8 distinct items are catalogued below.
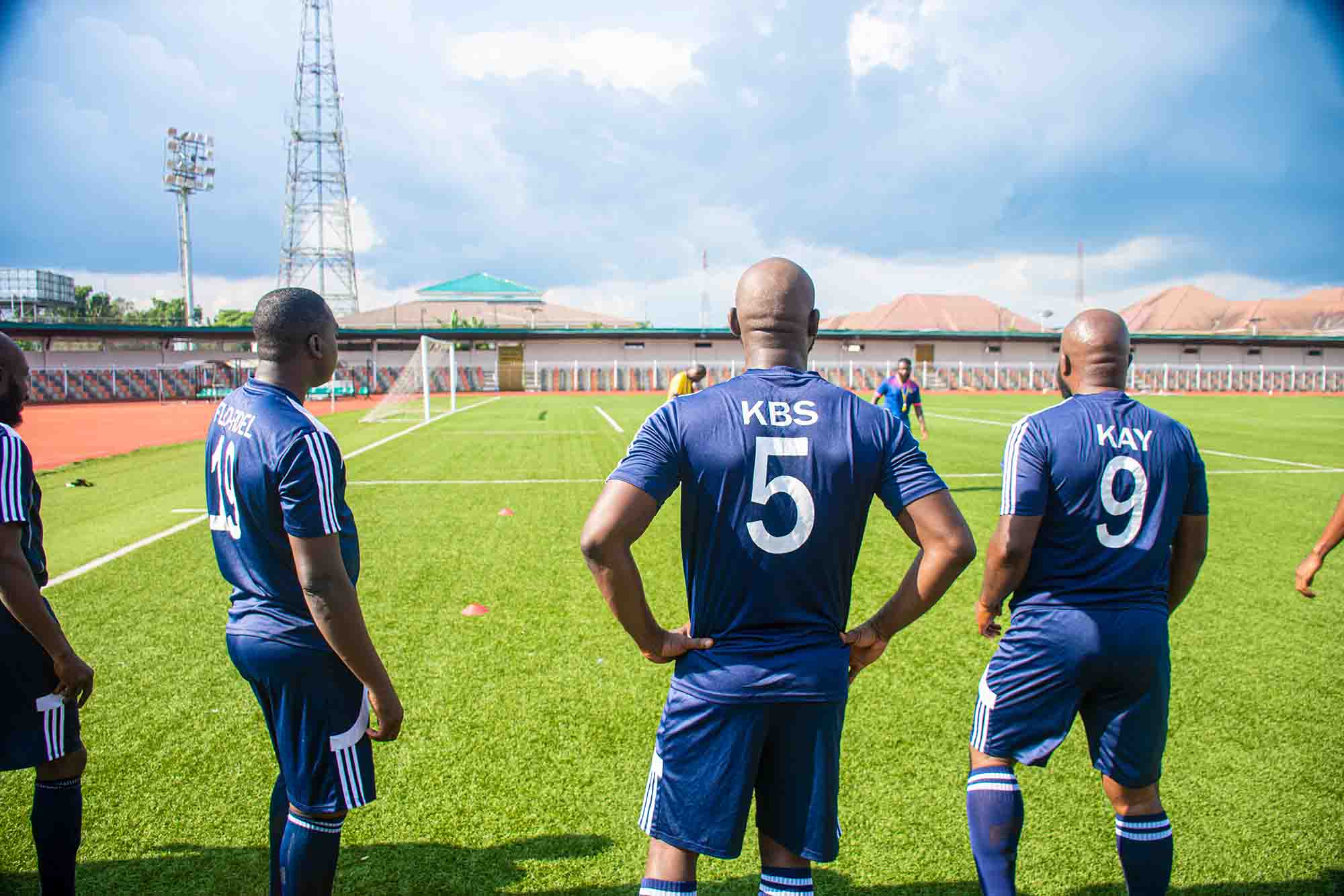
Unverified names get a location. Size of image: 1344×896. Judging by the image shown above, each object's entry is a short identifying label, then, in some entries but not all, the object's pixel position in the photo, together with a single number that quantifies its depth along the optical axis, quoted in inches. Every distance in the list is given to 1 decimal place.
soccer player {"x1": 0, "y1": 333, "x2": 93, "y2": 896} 99.3
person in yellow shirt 470.6
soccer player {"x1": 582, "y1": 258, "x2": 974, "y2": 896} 84.8
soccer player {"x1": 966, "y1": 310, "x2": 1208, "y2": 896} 103.8
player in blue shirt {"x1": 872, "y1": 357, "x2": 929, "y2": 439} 504.4
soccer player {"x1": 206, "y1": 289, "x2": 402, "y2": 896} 92.4
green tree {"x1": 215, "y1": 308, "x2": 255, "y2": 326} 3400.8
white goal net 1113.4
